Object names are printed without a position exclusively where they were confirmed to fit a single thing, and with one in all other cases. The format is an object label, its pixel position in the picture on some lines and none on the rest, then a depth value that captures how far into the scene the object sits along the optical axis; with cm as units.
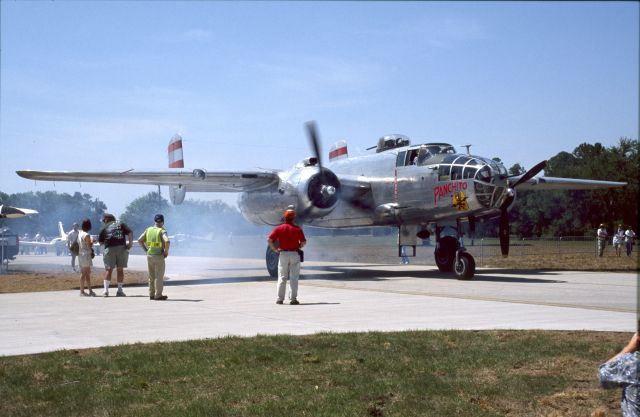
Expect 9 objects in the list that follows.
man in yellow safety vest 1723
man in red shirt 1581
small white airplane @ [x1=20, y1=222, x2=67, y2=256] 6438
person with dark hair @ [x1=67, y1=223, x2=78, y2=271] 2575
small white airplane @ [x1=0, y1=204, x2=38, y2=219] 3634
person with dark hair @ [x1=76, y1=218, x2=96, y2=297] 1833
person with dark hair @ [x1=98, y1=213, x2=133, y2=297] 1877
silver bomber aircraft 2164
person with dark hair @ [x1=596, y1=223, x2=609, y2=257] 3438
